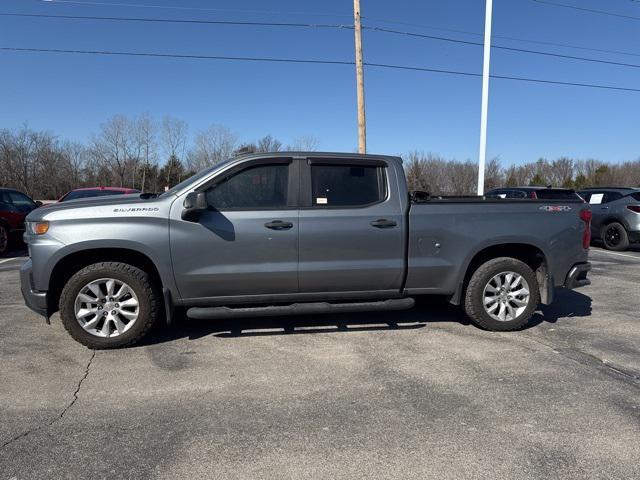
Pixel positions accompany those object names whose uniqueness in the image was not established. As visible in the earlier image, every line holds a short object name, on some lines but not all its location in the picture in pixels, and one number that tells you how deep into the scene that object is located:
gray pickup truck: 4.48
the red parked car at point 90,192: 11.04
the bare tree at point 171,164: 44.09
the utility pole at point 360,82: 16.03
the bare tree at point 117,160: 45.59
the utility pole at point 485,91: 15.73
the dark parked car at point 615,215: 12.16
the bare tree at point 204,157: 39.28
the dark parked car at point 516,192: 12.78
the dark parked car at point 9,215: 11.42
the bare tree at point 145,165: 45.34
